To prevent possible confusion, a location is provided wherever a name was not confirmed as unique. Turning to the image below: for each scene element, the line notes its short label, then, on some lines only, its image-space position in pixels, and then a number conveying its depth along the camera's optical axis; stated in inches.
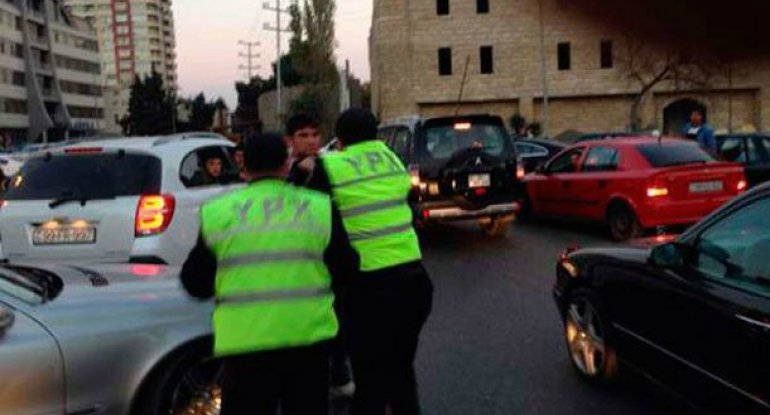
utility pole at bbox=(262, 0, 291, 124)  2767.7
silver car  146.9
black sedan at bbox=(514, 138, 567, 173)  784.9
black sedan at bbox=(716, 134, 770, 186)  573.9
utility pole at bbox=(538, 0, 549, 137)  2084.6
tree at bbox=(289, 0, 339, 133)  2356.1
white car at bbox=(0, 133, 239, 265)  290.5
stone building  2368.4
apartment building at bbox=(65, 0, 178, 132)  6825.8
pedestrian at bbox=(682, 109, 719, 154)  591.5
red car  454.3
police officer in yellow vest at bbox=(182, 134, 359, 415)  129.9
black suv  474.9
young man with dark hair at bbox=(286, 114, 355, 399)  208.5
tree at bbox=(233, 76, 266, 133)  3937.5
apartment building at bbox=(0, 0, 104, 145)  3646.7
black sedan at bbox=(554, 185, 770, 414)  150.9
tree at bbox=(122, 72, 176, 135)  3881.2
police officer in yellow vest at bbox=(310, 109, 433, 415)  163.0
